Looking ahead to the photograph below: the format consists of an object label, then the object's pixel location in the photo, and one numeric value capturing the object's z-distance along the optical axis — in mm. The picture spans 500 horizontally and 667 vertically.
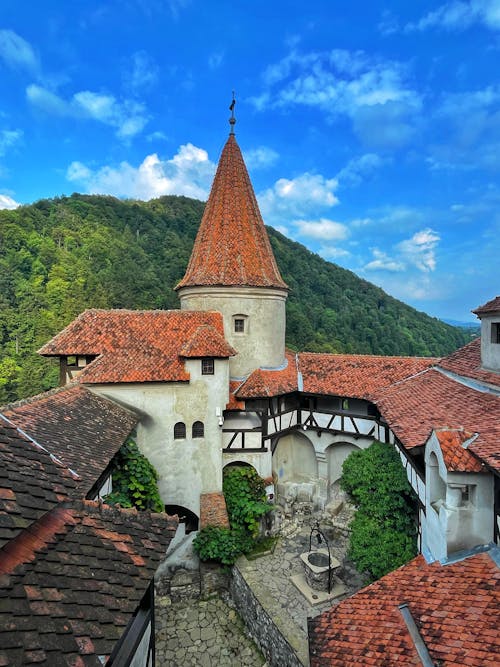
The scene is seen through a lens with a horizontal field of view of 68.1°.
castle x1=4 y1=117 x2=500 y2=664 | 8492
